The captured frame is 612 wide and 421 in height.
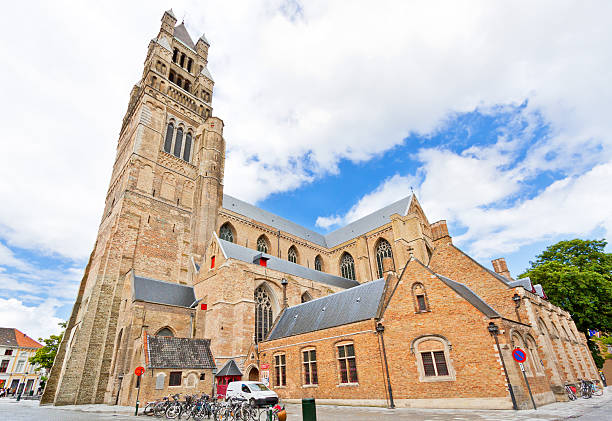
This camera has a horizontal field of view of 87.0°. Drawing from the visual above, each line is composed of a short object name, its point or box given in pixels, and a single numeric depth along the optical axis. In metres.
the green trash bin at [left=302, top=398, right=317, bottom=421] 7.11
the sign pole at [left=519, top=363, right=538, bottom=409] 11.52
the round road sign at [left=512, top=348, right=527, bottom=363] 11.25
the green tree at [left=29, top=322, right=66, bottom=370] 32.91
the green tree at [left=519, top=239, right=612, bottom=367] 23.92
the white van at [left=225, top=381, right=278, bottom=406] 14.30
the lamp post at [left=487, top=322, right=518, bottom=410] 10.78
